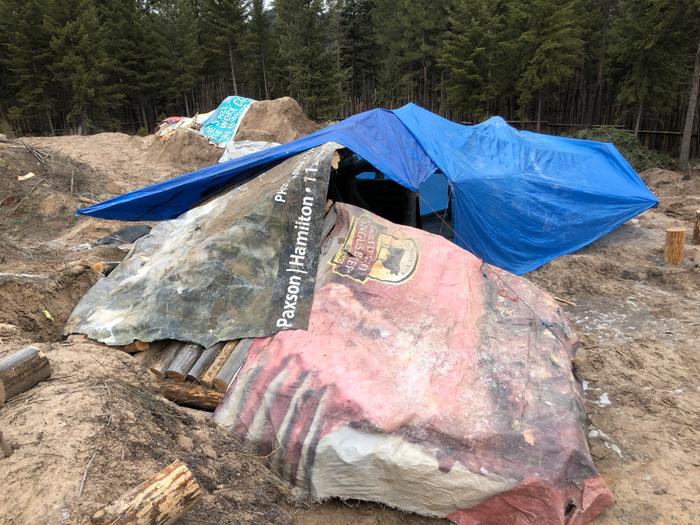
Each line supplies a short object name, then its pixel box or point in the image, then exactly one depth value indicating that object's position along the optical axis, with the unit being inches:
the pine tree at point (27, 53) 786.8
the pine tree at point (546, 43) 531.8
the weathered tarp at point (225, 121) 551.8
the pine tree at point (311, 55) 651.5
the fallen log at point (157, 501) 77.9
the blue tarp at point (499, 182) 224.5
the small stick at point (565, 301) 233.7
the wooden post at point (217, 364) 131.2
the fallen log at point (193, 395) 130.2
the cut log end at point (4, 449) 88.8
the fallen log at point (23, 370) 106.1
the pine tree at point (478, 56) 618.8
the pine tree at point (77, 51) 772.0
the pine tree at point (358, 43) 979.3
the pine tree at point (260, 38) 917.2
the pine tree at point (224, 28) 891.4
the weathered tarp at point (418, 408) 114.9
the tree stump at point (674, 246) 259.2
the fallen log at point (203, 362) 132.4
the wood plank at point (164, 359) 135.3
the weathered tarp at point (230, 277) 141.6
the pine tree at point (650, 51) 440.5
